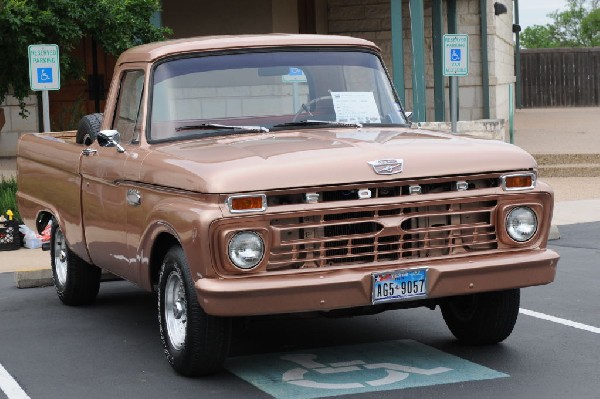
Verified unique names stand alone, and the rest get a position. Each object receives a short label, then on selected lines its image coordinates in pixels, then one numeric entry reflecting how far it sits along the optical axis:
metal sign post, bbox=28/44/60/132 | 14.21
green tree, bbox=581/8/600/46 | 61.22
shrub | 14.64
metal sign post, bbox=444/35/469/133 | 16.61
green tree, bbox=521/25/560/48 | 66.31
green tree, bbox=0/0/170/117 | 16.11
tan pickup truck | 6.67
